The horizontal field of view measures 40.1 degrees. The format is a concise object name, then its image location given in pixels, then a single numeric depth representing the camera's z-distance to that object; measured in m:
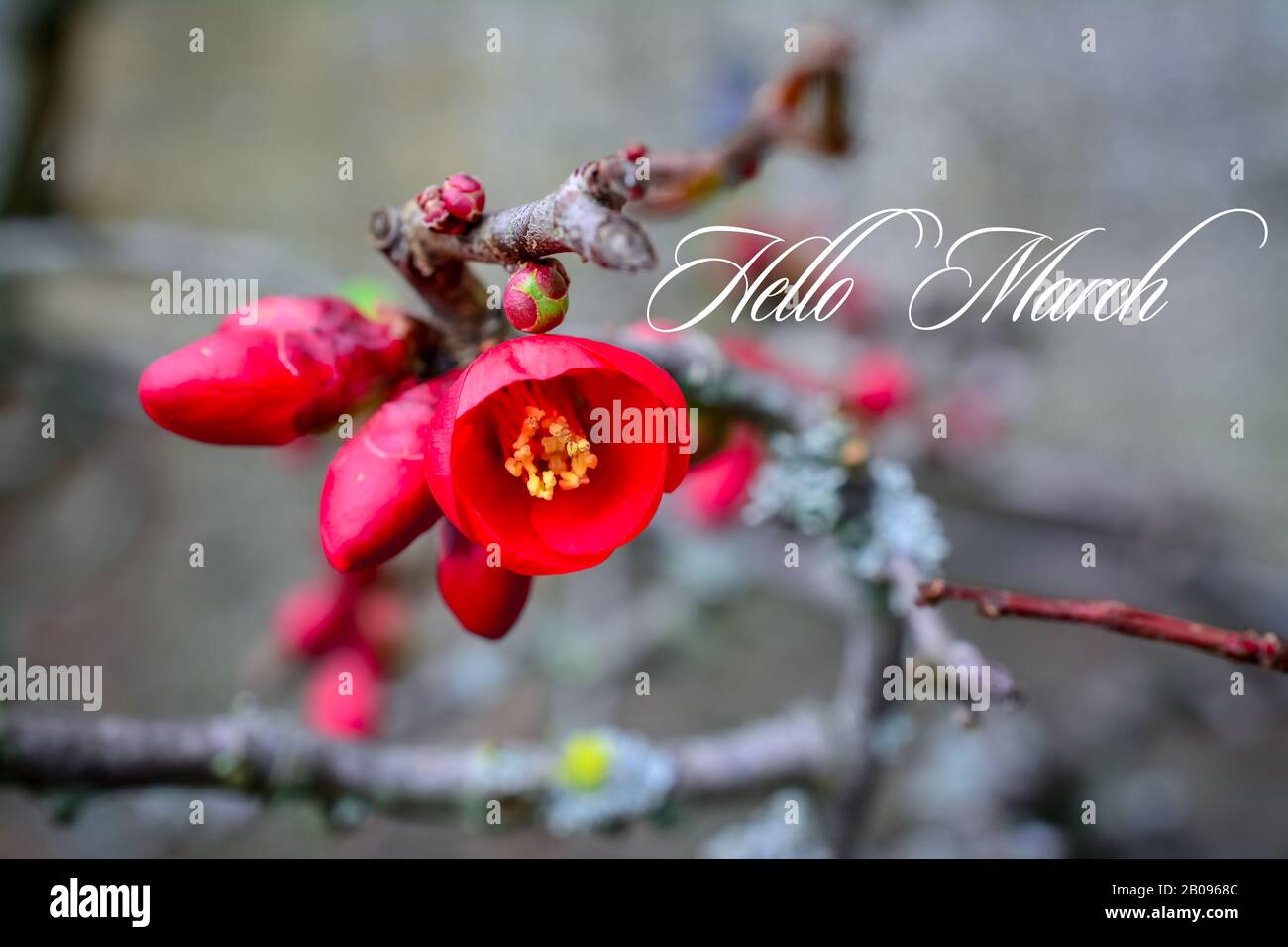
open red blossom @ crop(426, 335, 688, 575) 0.17
